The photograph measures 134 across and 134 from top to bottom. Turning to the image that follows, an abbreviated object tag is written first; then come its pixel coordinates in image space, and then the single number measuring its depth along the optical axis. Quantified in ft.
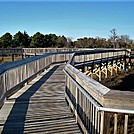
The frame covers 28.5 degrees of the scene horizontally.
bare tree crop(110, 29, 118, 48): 290.23
